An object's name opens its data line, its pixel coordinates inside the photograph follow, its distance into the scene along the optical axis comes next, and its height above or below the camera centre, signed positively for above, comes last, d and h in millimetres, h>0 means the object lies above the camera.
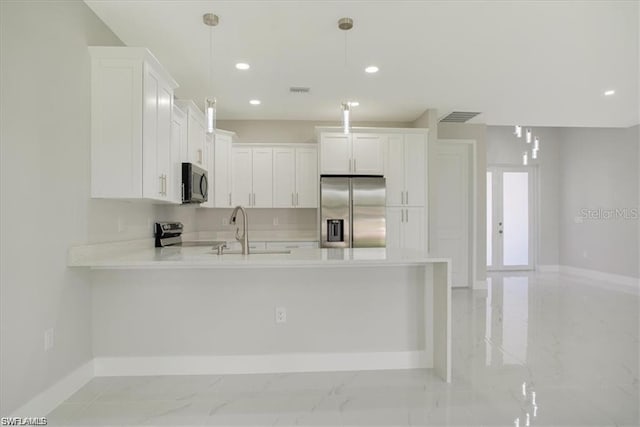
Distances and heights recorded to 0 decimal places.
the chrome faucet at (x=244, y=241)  2585 -178
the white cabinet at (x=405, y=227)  4934 -141
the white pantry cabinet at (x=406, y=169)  4953 +667
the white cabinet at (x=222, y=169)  4934 +676
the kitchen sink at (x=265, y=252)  2750 -278
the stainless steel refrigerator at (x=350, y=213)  4695 +51
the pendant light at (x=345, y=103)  2607 +839
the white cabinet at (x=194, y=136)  3852 +957
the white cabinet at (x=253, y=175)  5164 +614
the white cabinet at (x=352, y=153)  4895 +878
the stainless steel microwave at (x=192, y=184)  3596 +354
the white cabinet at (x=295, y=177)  5191 +588
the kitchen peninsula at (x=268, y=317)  2629 -749
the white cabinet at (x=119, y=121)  2547 +695
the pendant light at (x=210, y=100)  2471 +819
